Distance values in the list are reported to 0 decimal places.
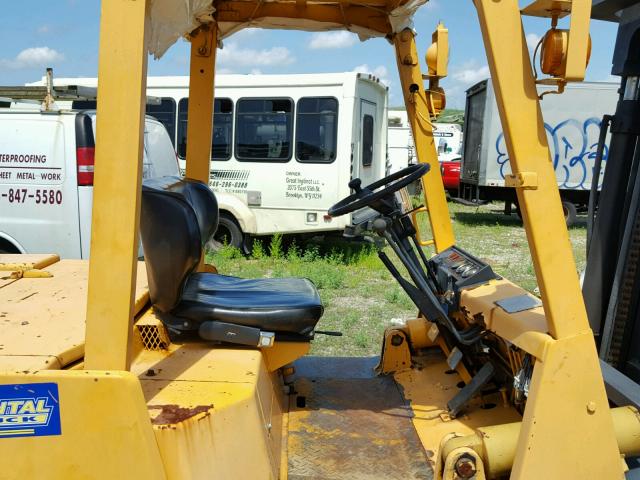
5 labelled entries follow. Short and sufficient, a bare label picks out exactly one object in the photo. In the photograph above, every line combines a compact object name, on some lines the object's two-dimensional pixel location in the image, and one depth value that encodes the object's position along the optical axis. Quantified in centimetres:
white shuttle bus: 949
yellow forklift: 164
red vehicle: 1781
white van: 565
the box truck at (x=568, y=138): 1301
